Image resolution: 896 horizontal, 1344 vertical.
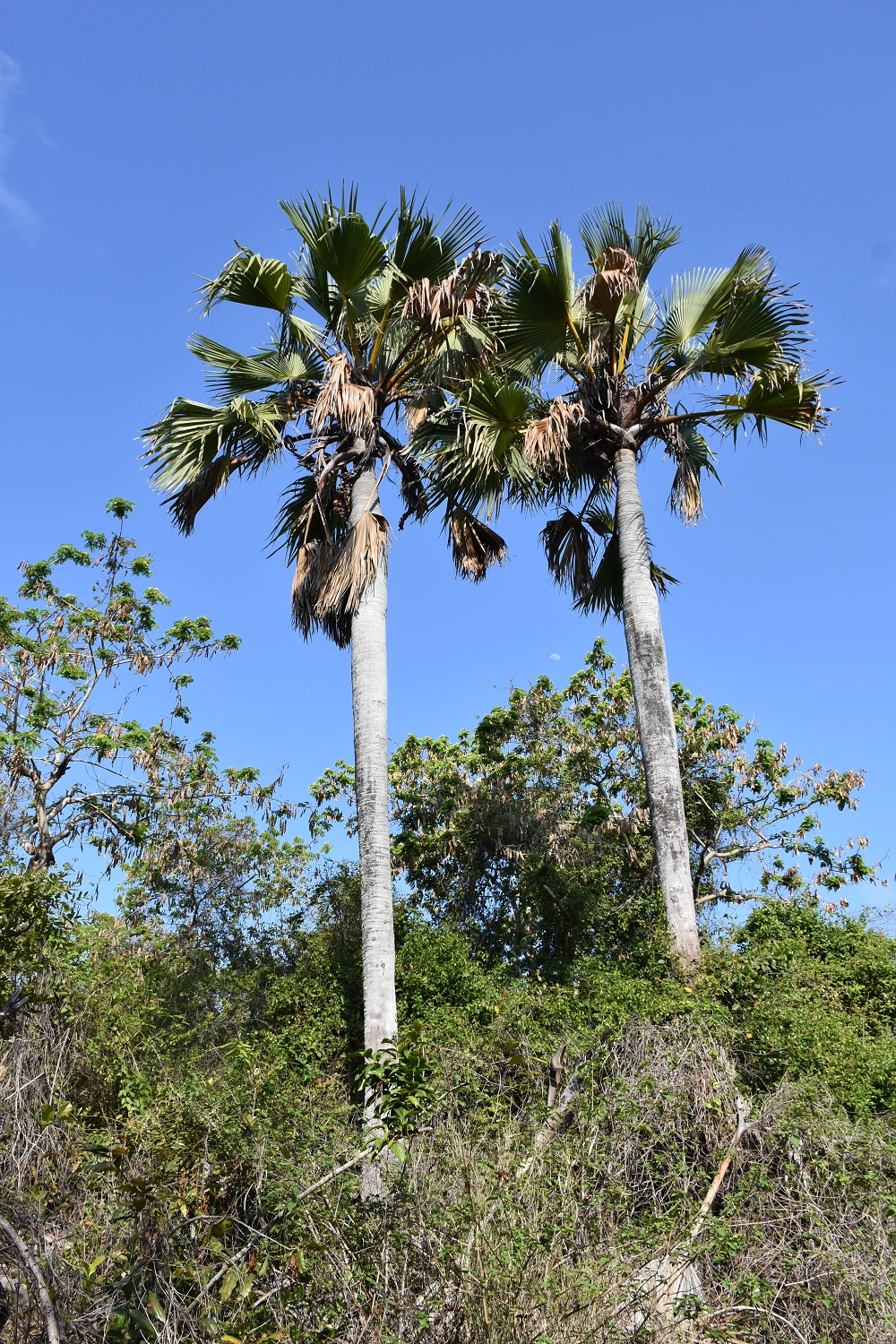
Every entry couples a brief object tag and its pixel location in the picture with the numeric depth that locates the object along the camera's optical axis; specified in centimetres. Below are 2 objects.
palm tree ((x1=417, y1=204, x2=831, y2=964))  1111
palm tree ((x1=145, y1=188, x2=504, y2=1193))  1036
